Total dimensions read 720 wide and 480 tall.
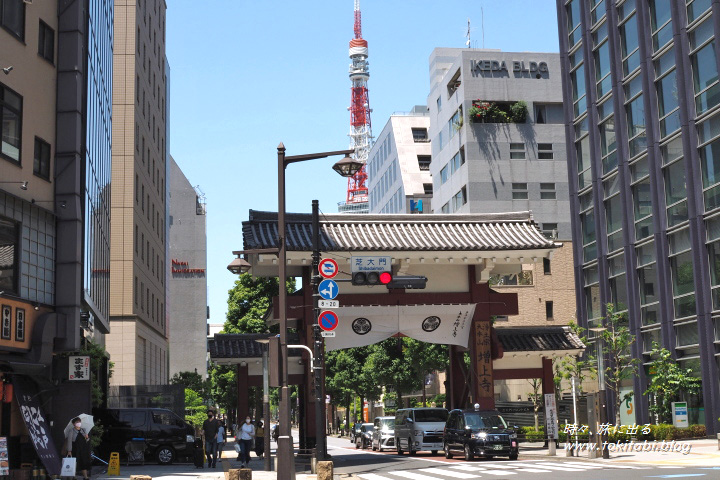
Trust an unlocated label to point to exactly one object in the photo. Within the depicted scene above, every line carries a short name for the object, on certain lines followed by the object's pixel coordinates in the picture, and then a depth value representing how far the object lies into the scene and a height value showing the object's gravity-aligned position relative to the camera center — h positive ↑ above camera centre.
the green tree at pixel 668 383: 40.97 -0.34
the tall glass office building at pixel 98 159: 32.91 +9.52
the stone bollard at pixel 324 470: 21.02 -1.90
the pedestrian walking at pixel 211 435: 34.28 -1.70
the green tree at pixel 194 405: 64.69 -1.09
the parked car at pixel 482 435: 31.16 -1.82
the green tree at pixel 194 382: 73.31 +0.66
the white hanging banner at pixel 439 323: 33.62 +2.20
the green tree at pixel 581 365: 44.69 +0.71
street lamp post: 20.14 +1.89
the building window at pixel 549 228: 73.60 +12.24
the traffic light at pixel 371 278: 25.25 +2.93
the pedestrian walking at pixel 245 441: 31.34 -1.76
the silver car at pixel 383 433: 46.69 -2.48
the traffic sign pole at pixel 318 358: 24.53 +0.77
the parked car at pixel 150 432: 34.28 -1.50
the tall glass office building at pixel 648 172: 40.50 +10.19
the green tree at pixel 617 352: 43.38 +1.28
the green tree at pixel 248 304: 68.00 +6.31
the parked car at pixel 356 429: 57.08 -2.75
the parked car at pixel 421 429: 37.88 -1.90
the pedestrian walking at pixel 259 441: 41.31 -2.36
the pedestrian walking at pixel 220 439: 36.05 -1.93
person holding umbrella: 23.58 -1.30
